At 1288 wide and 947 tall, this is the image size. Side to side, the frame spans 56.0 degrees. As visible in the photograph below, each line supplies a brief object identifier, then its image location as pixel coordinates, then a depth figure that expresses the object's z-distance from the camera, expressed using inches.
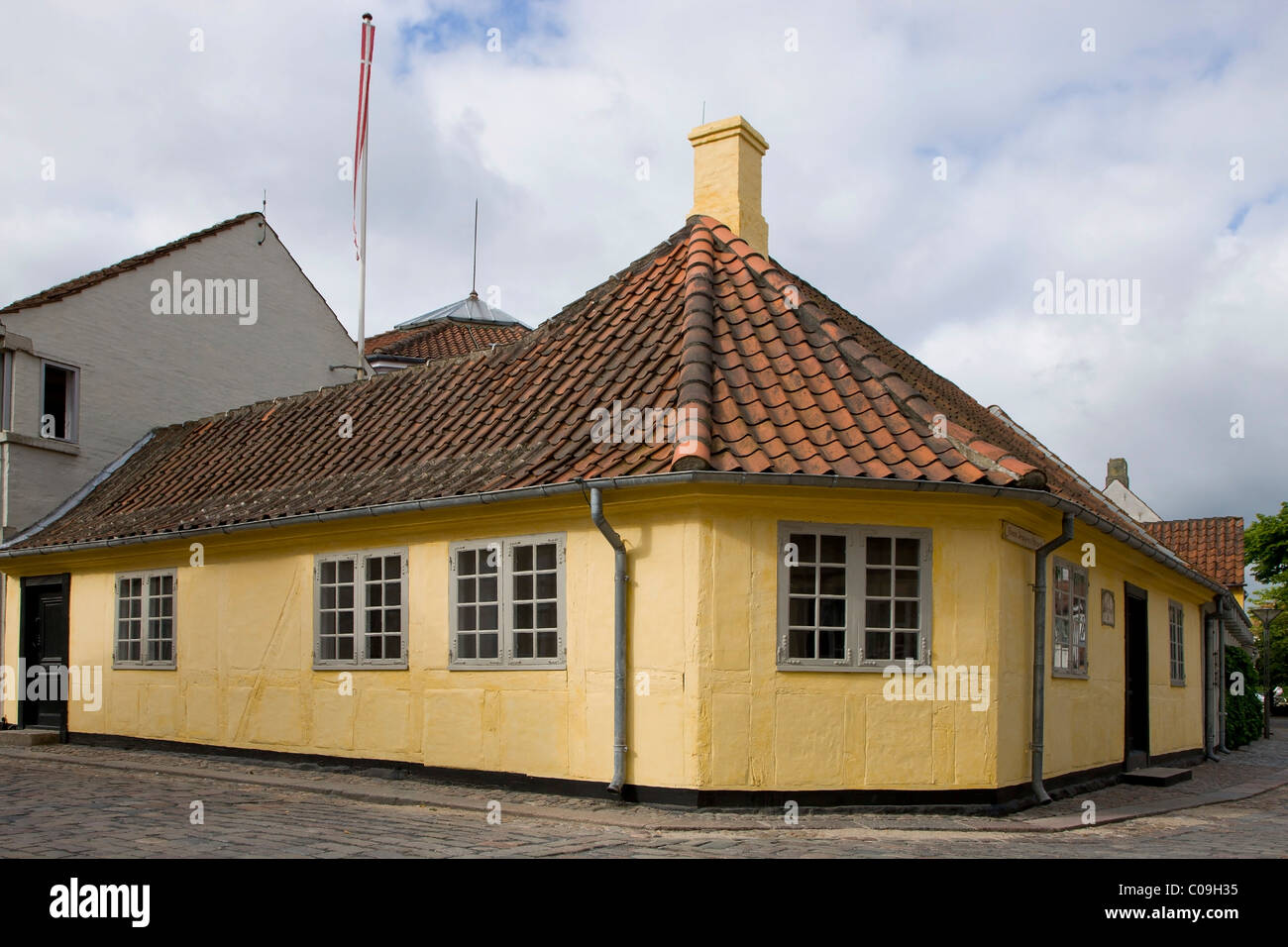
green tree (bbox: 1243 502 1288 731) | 1840.6
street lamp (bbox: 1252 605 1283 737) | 1132.1
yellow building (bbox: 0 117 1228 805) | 397.7
